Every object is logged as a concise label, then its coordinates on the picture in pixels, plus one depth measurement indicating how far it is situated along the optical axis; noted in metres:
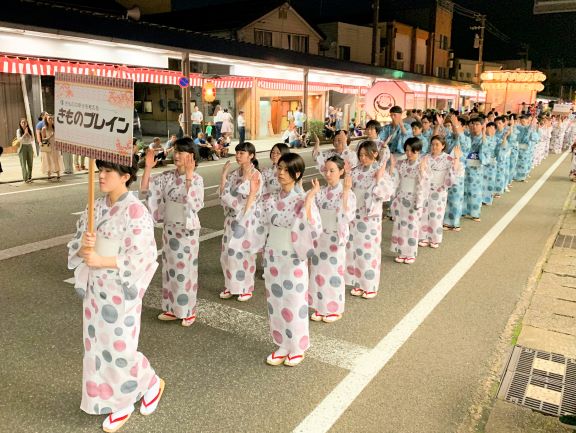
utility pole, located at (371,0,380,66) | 29.20
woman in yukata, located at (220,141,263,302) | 5.66
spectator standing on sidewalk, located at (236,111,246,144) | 23.52
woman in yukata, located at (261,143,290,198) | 6.51
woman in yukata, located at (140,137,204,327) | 4.93
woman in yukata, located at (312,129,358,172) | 7.75
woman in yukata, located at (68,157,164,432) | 3.23
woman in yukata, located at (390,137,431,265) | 7.23
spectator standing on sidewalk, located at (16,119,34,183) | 12.95
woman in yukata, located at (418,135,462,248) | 8.08
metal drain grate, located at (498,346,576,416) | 3.77
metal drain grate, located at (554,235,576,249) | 8.18
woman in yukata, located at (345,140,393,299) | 5.94
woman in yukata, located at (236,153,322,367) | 4.17
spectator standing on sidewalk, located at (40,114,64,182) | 13.32
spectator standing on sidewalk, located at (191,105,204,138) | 21.09
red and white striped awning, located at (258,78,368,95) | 23.66
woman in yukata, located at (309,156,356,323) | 4.94
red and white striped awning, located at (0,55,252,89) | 12.96
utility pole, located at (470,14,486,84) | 38.19
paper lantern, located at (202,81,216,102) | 20.25
